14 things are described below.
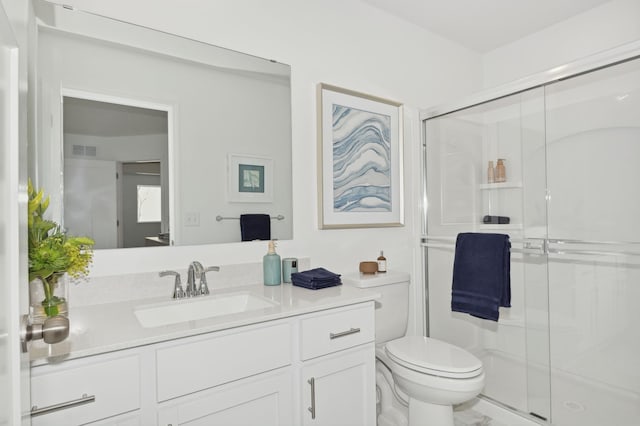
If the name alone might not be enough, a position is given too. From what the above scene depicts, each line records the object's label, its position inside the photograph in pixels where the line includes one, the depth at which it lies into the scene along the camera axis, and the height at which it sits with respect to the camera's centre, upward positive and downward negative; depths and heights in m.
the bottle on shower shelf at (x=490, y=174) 2.23 +0.23
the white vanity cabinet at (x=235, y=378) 1.03 -0.53
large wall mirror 1.45 +0.37
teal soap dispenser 1.83 -0.26
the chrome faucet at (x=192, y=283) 1.61 -0.29
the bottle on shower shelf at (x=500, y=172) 2.18 +0.24
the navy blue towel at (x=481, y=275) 2.03 -0.35
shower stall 1.75 -0.09
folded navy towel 1.76 -0.31
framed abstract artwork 2.17 +0.34
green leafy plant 1.09 -0.11
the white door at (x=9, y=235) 0.56 -0.03
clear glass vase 1.13 -0.26
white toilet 1.70 -0.73
